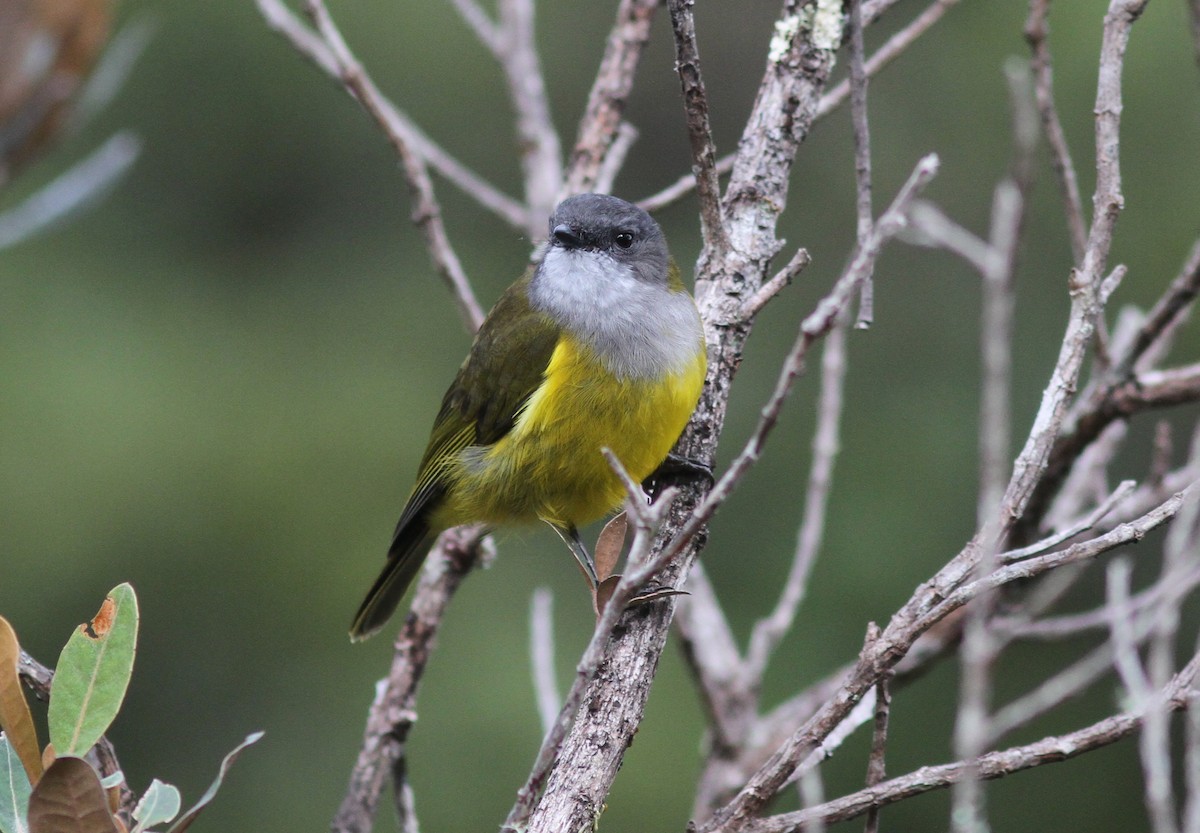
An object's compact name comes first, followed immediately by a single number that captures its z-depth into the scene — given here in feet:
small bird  20.08
